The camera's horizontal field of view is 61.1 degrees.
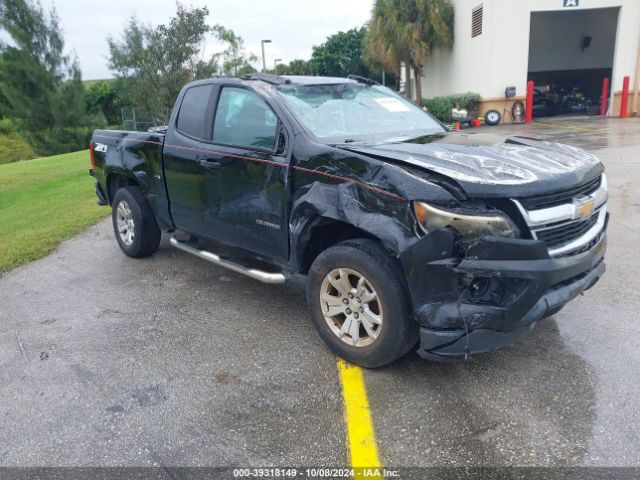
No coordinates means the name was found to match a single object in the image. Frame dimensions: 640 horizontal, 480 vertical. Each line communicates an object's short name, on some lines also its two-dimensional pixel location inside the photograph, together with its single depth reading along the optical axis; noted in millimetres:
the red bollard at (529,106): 21188
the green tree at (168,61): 22000
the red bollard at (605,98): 21531
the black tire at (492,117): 21203
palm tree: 23531
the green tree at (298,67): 61869
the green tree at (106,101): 46625
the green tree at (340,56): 59750
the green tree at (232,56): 30700
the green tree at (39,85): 37438
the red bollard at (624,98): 20500
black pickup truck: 2949
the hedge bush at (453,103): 21594
